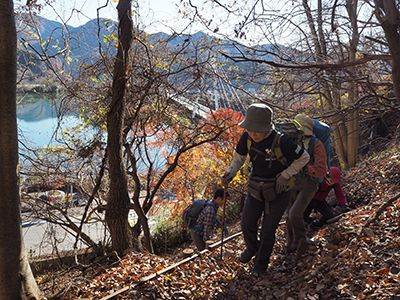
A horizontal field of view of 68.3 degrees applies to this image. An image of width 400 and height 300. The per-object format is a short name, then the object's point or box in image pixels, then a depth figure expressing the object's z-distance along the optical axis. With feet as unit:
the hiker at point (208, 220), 17.16
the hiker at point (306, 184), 13.57
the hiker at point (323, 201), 18.20
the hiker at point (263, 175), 11.58
